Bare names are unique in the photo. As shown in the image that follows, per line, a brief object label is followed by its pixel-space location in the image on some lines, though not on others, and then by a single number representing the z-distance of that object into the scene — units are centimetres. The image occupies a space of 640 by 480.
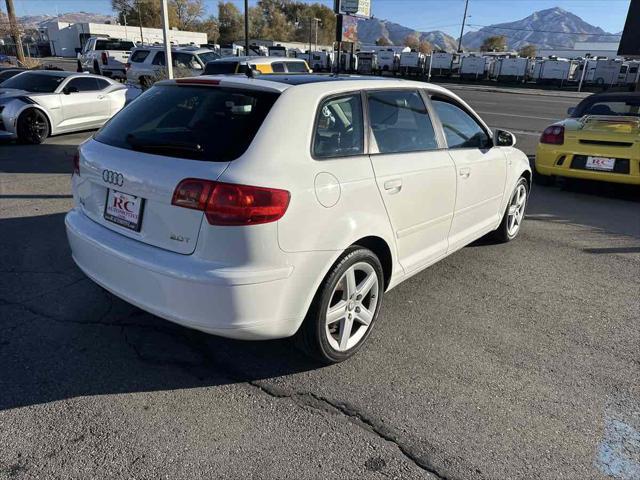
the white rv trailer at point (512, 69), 4197
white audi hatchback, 247
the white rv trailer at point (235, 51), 3607
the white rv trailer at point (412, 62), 4819
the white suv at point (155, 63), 1725
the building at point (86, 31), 7189
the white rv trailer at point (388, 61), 4812
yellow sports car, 686
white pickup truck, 2461
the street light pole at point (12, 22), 2622
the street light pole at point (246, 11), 2597
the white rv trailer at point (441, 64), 4597
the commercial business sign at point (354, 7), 2502
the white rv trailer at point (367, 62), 4803
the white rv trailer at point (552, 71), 3978
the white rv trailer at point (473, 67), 4359
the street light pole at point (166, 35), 1102
